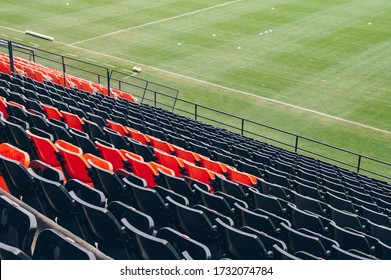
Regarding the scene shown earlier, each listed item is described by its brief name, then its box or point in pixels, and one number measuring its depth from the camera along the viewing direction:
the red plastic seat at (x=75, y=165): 7.95
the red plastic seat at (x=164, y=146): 12.14
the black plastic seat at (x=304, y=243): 7.19
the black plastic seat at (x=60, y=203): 6.42
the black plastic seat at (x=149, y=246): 5.29
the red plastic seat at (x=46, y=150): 8.34
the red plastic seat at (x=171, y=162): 10.28
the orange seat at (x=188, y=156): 11.81
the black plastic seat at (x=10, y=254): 4.50
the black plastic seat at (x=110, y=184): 7.54
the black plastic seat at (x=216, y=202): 8.00
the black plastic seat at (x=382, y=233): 9.08
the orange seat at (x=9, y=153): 7.64
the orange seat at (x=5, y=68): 18.92
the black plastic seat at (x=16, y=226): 5.32
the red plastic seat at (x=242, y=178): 11.11
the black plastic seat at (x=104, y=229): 6.01
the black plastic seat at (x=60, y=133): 10.01
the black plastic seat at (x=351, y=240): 8.05
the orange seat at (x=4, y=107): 11.04
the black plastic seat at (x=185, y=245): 5.71
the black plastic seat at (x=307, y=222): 8.54
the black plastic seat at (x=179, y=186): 8.37
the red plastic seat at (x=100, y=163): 8.19
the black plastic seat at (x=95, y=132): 11.38
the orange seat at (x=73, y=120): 11.76
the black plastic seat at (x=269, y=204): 9.01
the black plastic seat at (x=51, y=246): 5.05
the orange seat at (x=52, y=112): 11.83
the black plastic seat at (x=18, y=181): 6.82
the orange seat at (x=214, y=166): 11.47
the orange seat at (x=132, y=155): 9.43
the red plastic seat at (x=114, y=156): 9.10
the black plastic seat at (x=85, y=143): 9.59
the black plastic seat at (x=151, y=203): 7.17
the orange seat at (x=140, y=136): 12.48
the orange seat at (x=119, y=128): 12.73
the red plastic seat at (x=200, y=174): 10.03
